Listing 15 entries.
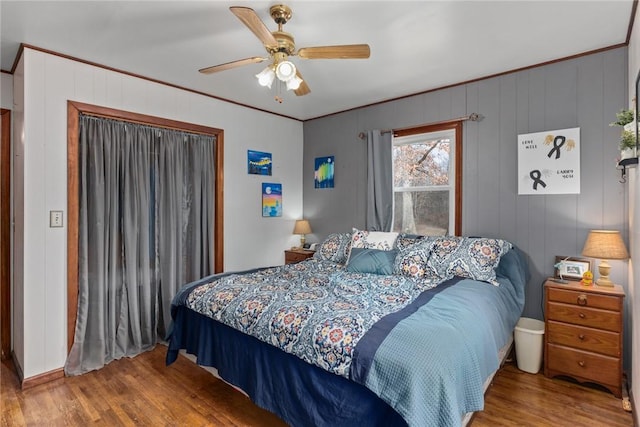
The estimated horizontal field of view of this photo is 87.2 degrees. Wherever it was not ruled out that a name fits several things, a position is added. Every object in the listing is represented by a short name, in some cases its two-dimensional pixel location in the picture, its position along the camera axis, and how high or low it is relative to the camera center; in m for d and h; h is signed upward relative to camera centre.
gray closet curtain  2.83 -0.19
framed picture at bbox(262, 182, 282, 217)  4.27 +0.15
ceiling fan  2.01 +0.98
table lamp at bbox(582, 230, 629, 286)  2.31 -0.26
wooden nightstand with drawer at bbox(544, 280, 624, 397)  2.32 -0.88
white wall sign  2.77 +0.42
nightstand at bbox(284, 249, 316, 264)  4.32 -0.58
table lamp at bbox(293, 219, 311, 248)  4.48 -0.23
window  3.47 +0.34
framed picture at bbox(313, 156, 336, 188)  4.46 +0.53
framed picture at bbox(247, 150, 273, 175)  4.11 +0.60
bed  1.46 -0.64
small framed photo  2.66 -0.45
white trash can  2.65 -1.09
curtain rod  3.24 +0.91
